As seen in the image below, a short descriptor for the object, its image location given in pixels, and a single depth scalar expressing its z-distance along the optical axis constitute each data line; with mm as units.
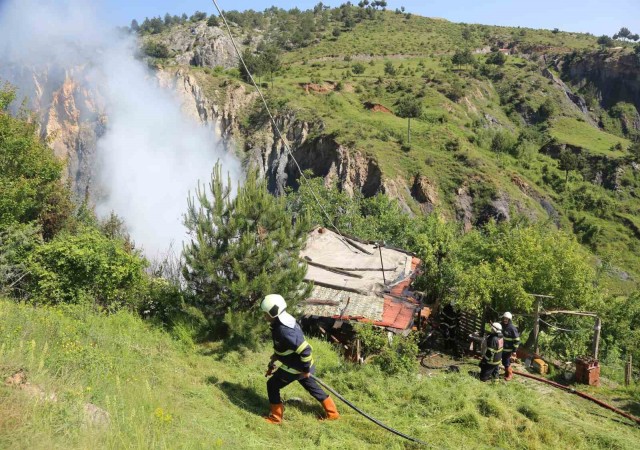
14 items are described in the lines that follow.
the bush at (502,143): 50156
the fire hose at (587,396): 8008
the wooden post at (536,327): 11273
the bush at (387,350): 8492
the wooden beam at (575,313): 10957
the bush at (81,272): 8492
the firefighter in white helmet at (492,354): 8750
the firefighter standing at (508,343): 9156
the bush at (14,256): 8336
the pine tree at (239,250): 8375
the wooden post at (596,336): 10402
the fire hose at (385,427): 5863
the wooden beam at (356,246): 13682
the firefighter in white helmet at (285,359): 5887
